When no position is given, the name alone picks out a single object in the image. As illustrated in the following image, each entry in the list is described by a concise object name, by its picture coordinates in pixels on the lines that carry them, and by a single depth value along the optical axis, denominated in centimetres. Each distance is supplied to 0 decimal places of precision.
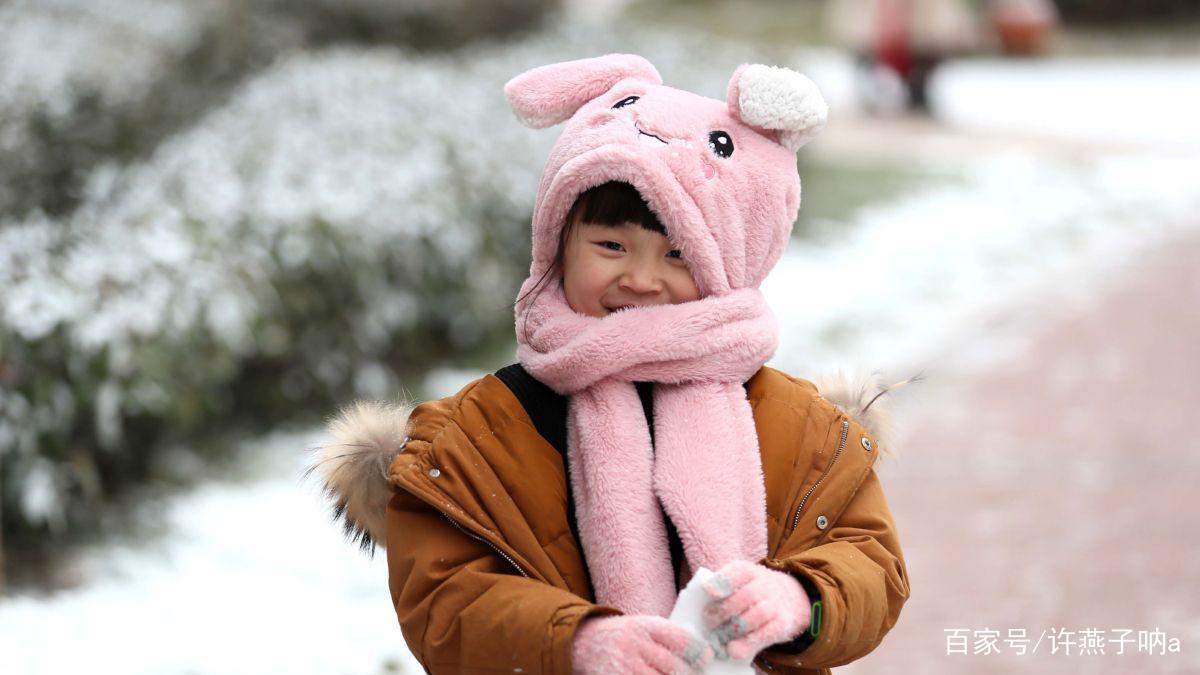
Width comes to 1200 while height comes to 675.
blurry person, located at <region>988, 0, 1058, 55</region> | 3219
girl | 371
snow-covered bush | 811
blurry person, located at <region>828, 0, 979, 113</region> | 2536
